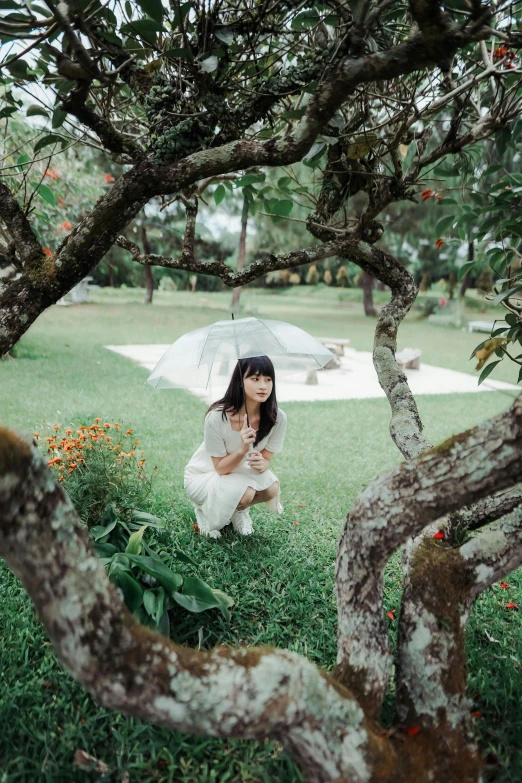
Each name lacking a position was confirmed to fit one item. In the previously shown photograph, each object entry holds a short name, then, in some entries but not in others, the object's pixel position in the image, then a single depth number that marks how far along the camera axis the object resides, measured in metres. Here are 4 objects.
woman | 2.39
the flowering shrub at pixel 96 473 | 2.43
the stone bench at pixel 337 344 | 8.65
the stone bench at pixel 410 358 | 8.16
